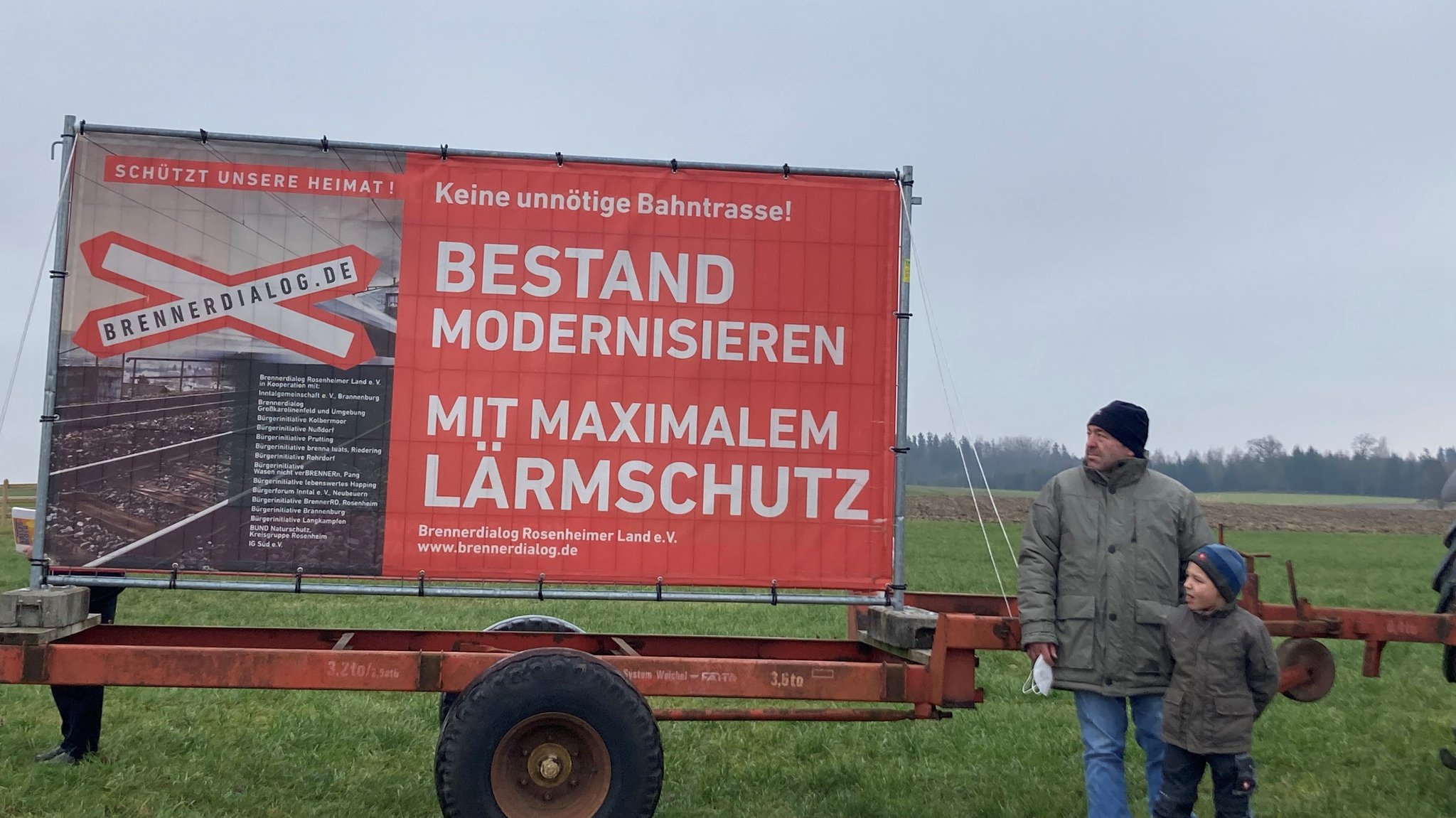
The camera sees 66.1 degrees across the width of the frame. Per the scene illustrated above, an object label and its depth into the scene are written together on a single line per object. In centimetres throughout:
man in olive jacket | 469
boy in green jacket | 440
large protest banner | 536
